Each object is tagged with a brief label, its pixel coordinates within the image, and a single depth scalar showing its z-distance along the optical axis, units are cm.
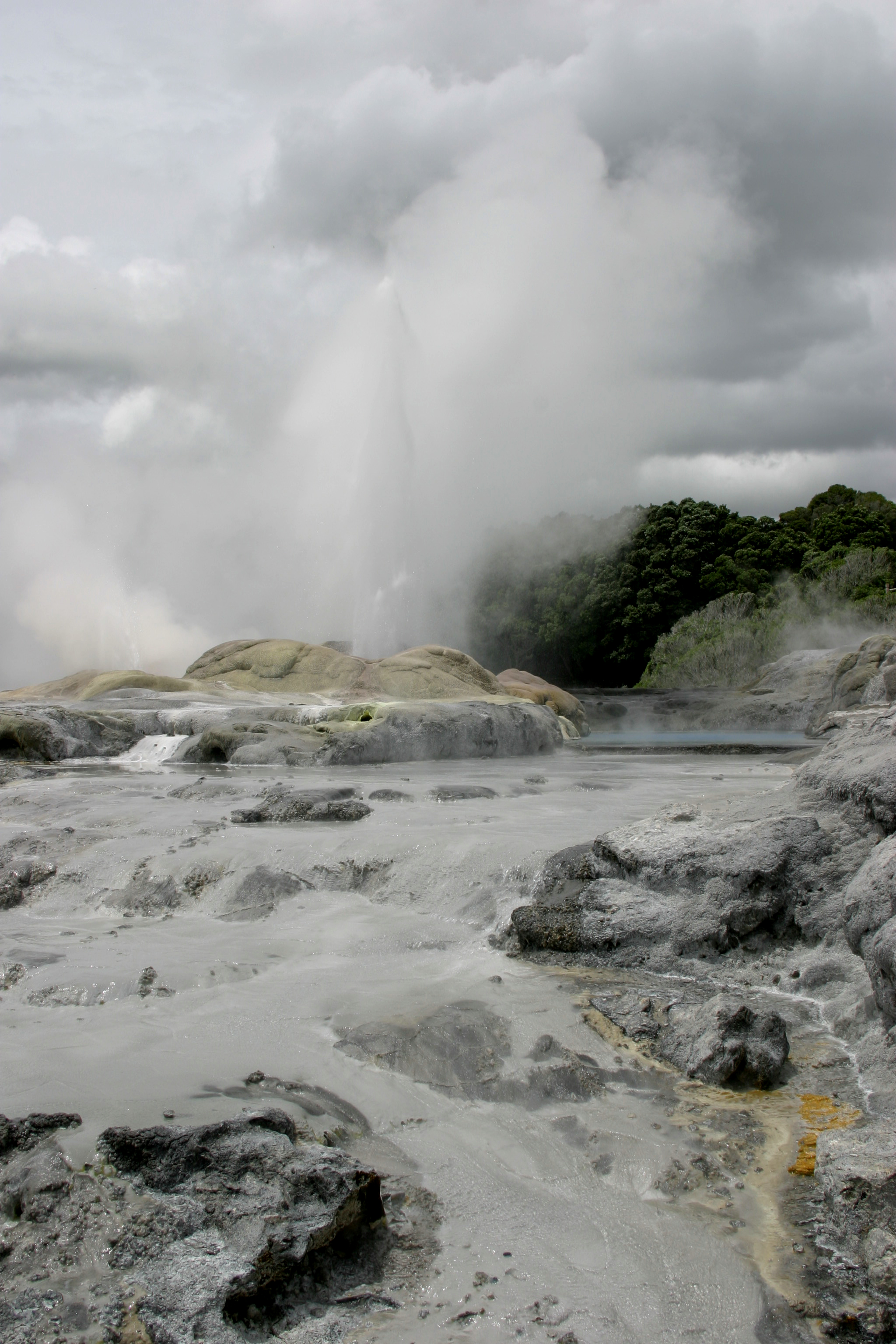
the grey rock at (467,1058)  338
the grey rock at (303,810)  770
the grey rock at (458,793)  884
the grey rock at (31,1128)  264
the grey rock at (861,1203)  233
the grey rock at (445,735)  1302
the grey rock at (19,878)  614
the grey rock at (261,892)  568
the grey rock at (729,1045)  339
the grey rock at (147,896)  591
